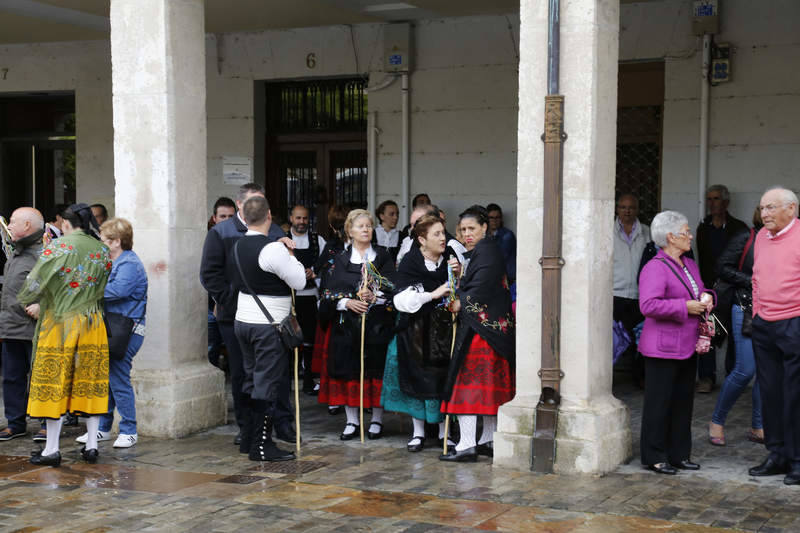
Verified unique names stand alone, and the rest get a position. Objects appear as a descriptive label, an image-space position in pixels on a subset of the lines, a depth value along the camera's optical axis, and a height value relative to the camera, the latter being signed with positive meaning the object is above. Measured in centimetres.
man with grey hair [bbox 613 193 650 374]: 986 -39
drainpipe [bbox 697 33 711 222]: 1055 +79
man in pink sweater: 634 -70
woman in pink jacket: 648 -78
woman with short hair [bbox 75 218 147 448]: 745 -61
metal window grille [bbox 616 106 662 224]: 1132 +69
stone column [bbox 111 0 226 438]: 788 +29
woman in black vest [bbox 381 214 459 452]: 730 -82
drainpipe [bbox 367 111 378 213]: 1240 +76
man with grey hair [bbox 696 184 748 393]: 1019 -13
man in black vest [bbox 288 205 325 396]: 988 -47
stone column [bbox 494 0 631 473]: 654 -15
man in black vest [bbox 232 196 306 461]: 680 -63
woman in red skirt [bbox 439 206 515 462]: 702 -90
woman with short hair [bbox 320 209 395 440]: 773 -76
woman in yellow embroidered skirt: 688 -79
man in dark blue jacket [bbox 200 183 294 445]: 738 -39
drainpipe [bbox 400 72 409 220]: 1220 +62
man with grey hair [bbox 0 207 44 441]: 777 -82
